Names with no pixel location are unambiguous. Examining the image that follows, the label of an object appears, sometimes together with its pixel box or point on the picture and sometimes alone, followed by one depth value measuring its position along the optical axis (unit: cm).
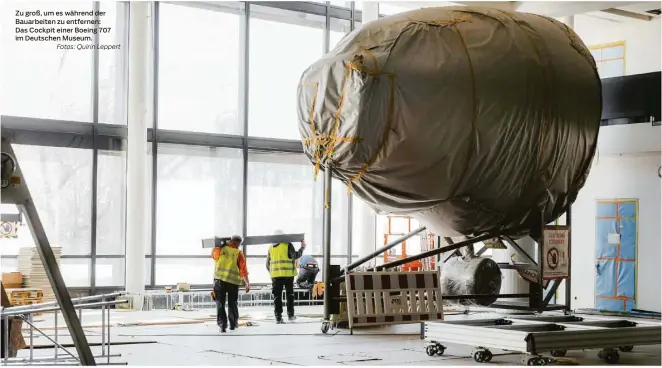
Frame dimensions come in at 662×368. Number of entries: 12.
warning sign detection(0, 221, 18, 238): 2211
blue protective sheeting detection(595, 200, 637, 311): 1923
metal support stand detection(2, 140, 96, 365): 704
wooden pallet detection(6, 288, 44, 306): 2012
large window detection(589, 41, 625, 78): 1998
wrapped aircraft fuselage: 1007
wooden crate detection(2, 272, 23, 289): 2097
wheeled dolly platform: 1165
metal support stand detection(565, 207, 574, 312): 1268
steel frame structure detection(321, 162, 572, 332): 996
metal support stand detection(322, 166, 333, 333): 978
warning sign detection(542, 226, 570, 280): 1229
